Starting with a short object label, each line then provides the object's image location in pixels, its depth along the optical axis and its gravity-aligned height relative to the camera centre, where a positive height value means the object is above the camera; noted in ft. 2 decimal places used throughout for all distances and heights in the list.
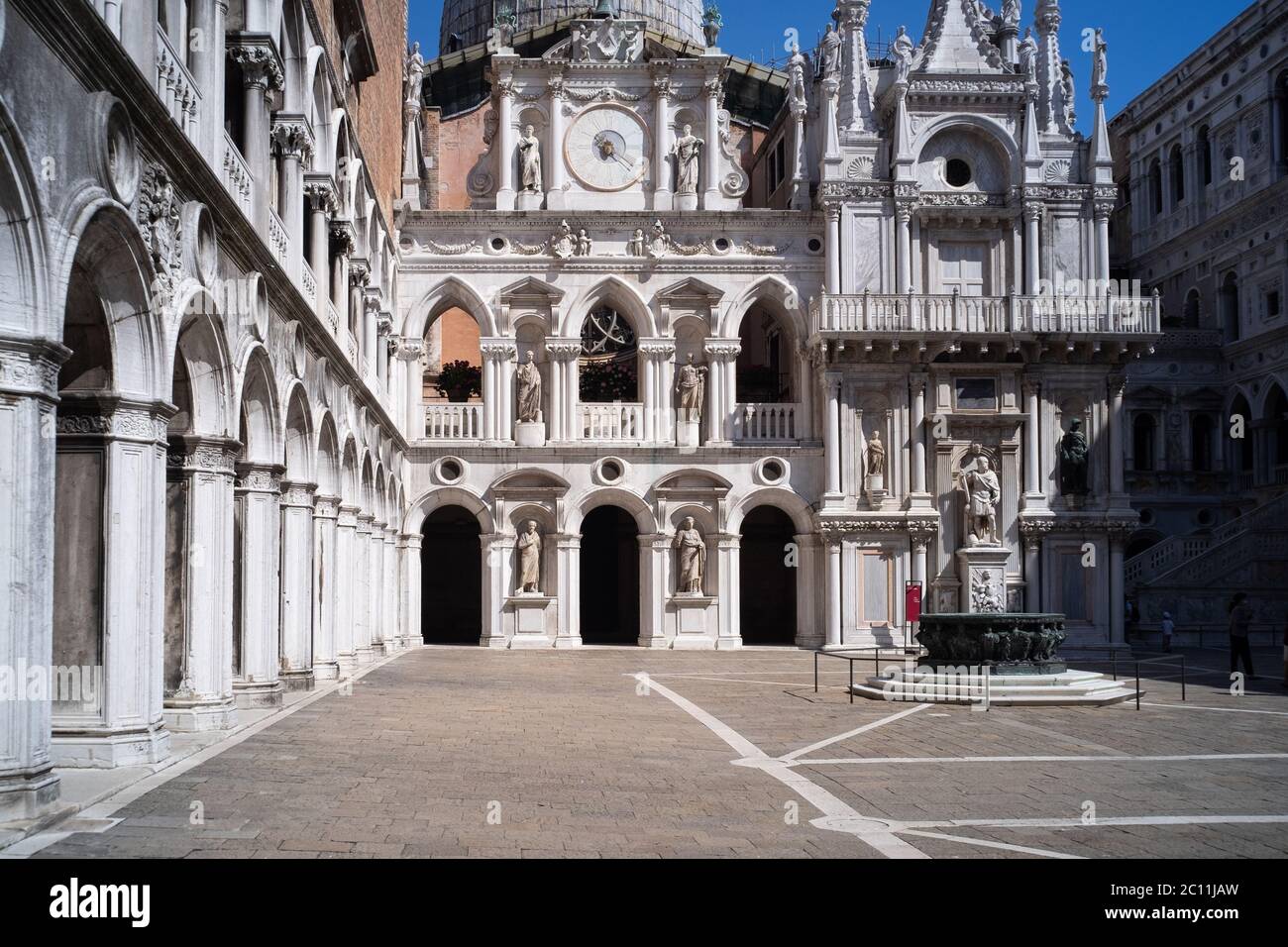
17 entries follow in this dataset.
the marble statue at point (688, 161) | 114.32 +30.40
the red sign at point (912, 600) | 103.45 -5.30
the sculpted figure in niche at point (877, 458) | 110.52 +5.75
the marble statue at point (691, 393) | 112.27 +11.11
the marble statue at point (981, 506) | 109.40 +1.84
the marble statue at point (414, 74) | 116.78 +38.67
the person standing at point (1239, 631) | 78.43 -5.81
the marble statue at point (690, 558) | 110.73 -2.14
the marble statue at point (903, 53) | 114.93 +39.47
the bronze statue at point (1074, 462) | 111.96 +5.41
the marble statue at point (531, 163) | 114.19 +30.25
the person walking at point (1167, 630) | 111.45 -8.15
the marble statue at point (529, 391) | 111.75 +11.31
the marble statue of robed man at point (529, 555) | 110.42 -1.81
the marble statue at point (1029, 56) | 117.80 +40.08
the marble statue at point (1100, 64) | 116.98 +39.20
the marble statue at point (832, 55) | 116.57 +40.28
